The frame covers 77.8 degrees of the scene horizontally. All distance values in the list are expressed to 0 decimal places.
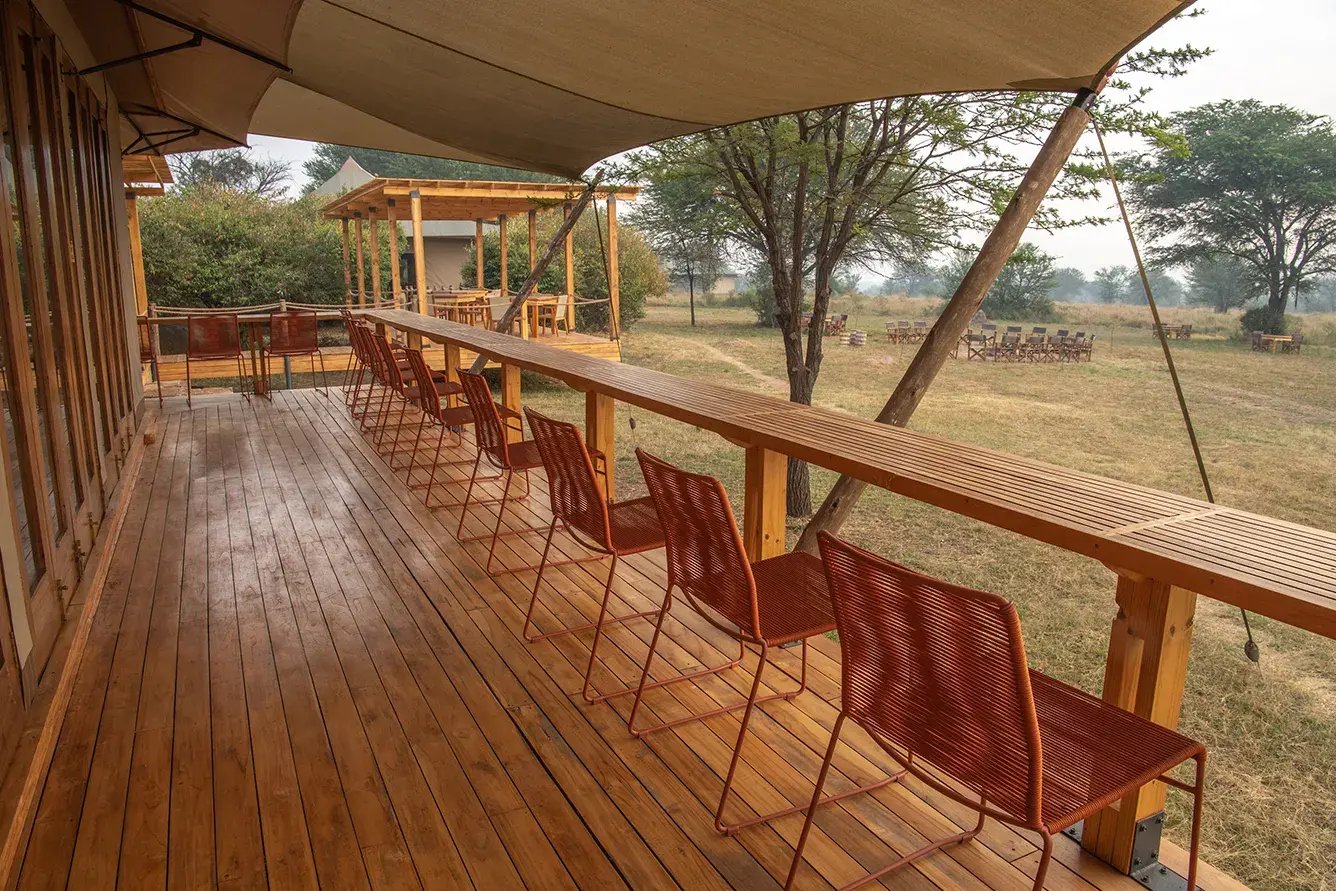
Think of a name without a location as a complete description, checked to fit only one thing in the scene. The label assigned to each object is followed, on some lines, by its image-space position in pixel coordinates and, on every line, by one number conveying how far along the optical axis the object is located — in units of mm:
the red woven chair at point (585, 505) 2834
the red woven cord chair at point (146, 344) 8518
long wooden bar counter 1532
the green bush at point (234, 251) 18250
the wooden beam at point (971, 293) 3910
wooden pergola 12711
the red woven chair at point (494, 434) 3955
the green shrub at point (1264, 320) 21984
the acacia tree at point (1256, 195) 21359
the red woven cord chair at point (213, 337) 8203
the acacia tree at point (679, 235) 20762
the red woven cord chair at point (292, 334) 8688
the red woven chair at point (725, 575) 2109
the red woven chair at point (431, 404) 5055
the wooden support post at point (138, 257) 12173
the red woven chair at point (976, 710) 1391
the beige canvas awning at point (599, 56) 2449
